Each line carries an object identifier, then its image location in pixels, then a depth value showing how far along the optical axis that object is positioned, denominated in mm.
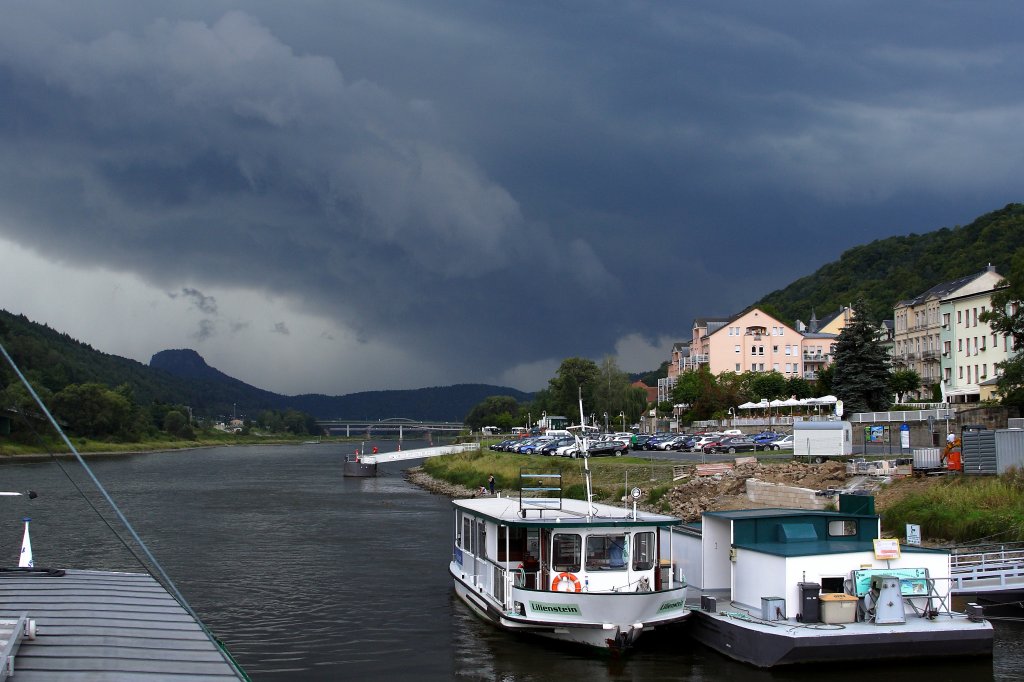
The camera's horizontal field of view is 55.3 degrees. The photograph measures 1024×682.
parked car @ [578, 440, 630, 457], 75375
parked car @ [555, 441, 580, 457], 78356
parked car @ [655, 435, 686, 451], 81438
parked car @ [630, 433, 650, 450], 89000
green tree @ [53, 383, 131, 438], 164250
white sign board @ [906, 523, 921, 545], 27750
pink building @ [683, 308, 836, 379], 131250
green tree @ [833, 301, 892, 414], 81562
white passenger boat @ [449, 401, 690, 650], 22438
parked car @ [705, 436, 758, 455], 71750
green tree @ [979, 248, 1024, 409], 57562
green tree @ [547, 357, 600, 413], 159125
